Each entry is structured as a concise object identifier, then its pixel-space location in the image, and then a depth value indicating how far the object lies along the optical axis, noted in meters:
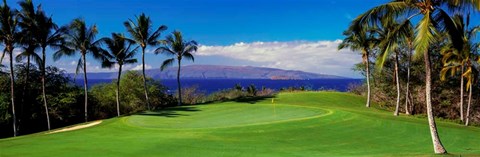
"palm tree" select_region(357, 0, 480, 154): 12.84
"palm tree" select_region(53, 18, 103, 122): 36.34
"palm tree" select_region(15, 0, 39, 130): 31.77
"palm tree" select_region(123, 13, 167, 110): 40.62
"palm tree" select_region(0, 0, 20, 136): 30.16
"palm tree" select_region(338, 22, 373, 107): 39.12
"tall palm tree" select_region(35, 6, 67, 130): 32.72
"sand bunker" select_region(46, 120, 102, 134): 24.58
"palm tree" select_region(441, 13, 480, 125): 30.45
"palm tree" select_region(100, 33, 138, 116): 40.47
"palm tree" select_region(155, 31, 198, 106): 43.31
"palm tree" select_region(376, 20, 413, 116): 14.54
